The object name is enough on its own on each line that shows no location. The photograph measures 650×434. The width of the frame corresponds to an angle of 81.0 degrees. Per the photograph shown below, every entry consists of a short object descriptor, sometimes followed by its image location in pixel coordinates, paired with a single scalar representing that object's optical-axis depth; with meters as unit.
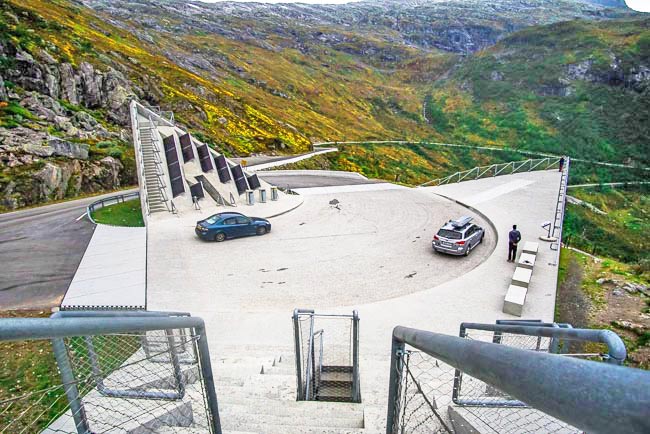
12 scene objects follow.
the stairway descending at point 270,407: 5.15
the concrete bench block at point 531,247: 15.51
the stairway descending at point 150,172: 22.47
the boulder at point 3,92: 28.33
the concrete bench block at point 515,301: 11.70
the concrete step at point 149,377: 4.79
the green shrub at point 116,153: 29.84
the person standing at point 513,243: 15.42
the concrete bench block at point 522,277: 12.95
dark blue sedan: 18.30
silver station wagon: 16.66
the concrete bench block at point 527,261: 14.31
